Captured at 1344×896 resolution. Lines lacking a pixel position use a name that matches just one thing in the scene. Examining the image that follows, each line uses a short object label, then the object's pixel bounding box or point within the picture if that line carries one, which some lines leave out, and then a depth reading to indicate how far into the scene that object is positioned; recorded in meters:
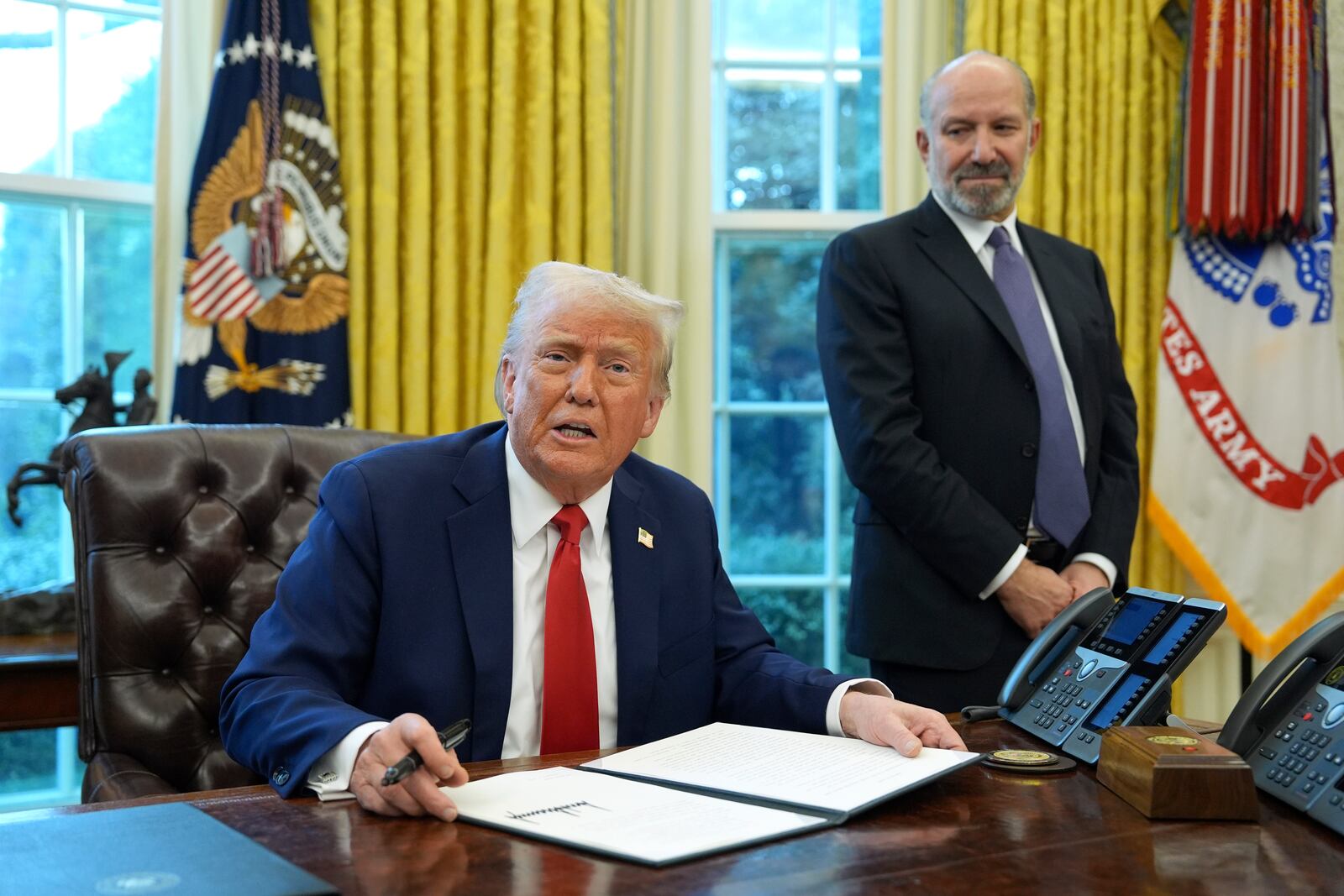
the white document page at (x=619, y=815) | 1.06
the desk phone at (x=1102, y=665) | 1.43
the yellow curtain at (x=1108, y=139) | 3.68
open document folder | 1.08
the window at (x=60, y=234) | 3.32
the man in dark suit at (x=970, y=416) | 2.38
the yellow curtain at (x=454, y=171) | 3.40
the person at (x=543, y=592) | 1.59
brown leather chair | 1.94
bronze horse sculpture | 3.04
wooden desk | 0.98
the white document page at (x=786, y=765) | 1.23
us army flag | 3.60
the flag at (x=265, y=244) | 3.21
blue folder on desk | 0.92
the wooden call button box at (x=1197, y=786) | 1.18
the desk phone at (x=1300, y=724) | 1.21
